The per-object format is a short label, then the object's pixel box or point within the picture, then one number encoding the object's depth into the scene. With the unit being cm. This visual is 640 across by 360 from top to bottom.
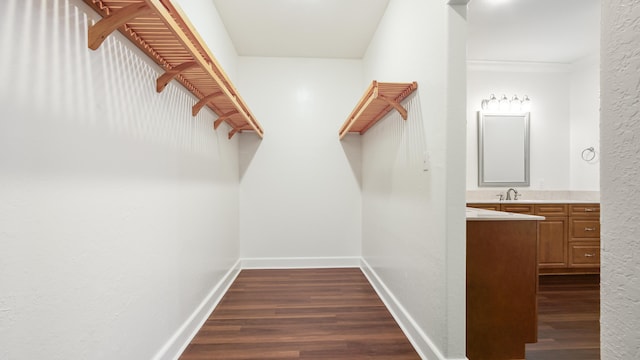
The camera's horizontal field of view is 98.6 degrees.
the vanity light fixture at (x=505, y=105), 395
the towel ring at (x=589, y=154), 370
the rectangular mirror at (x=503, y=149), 392
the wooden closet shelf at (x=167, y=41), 101
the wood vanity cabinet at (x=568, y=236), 342
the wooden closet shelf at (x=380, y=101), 199
